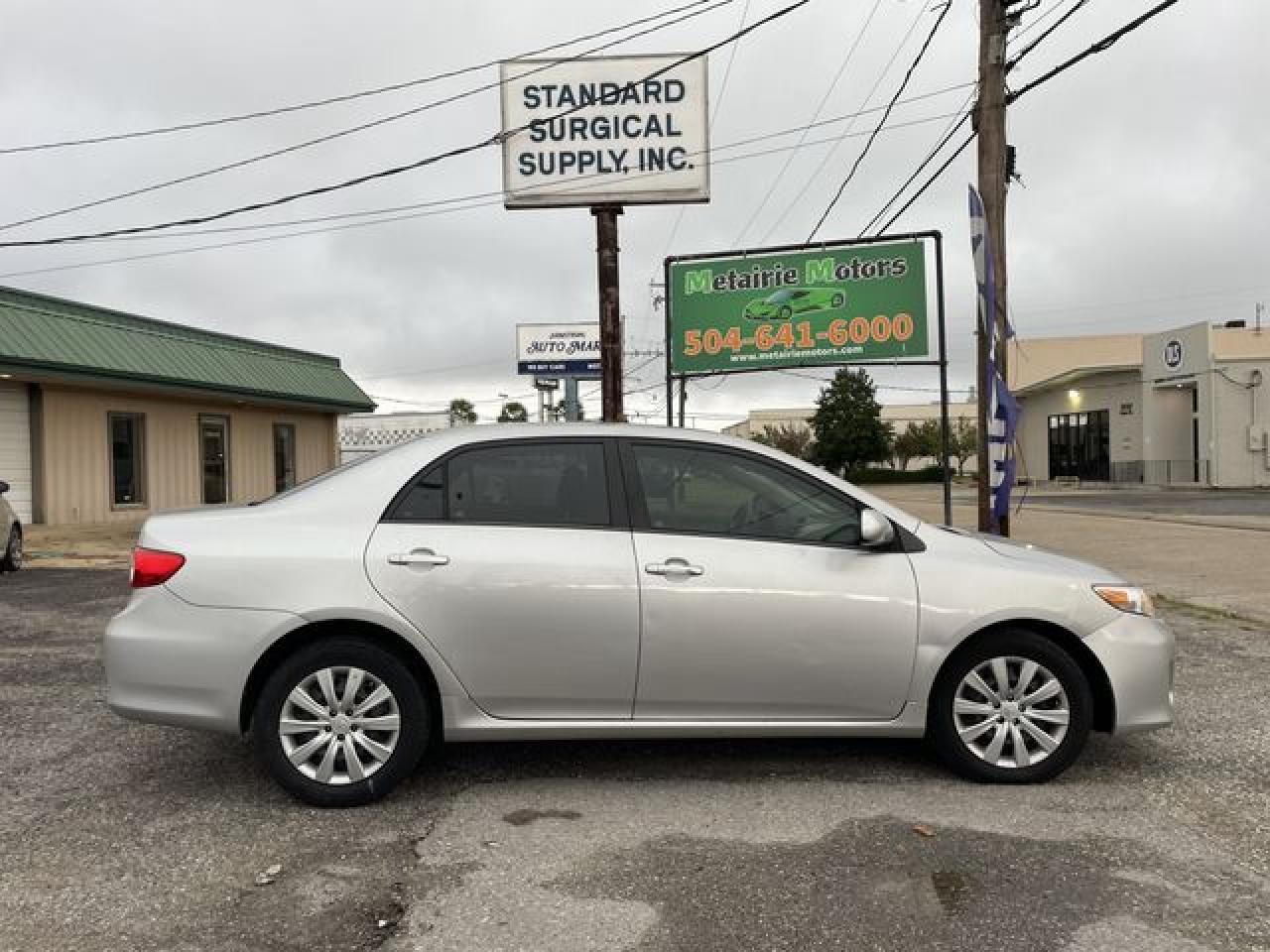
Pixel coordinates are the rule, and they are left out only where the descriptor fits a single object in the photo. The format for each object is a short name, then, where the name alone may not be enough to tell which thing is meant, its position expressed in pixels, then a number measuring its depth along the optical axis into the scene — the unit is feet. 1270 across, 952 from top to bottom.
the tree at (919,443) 252.62
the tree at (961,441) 247.29
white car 39.14
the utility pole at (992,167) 31.83
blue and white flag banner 31.07
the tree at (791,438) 256.32
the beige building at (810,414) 347.36
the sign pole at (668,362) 41.18
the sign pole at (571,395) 125.80
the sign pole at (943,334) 38.52
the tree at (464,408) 295.30
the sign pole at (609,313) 40.09
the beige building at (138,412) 55.88
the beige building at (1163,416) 118.83
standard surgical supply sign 41.93
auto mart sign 125.59
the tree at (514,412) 314.96
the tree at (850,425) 212.43
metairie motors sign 40.06
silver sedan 12.76
